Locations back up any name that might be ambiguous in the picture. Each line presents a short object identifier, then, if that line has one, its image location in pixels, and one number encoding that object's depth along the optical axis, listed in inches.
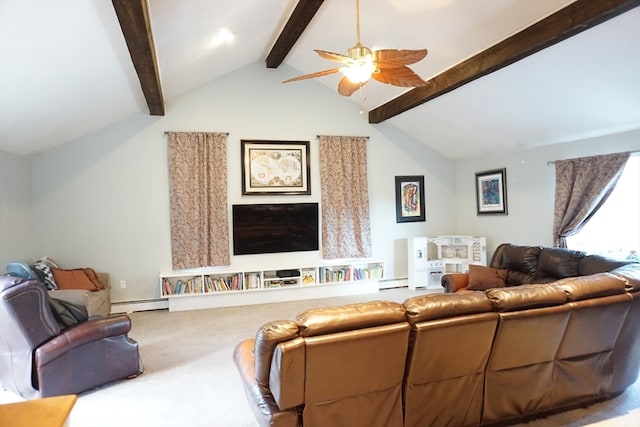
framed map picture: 237.9
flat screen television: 234.5
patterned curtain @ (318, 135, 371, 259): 250.8
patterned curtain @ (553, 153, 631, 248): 177.8
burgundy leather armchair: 108.0
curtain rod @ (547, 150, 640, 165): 207.0
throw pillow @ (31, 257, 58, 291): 177.2
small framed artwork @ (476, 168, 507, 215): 242.5
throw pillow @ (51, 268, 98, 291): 186.2
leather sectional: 74.7
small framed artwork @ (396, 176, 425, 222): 270.4
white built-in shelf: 220.8
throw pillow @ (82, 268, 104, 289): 199.5
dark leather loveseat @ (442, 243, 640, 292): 161.2
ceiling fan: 112.0
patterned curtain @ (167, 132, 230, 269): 223.1
